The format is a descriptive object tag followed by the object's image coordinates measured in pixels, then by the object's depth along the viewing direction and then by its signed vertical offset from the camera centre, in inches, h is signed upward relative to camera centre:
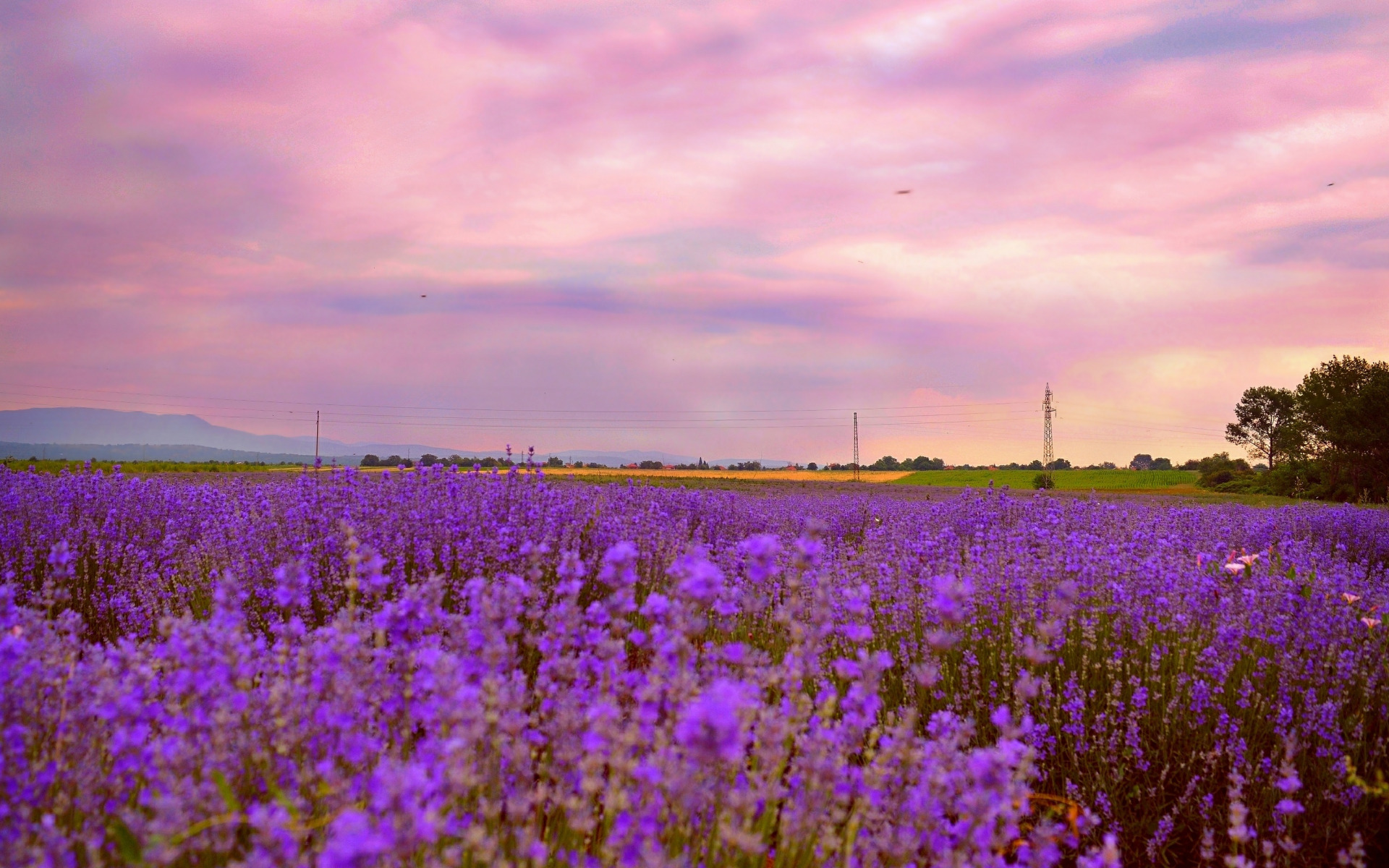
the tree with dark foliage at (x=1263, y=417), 1812.3 +104.0
